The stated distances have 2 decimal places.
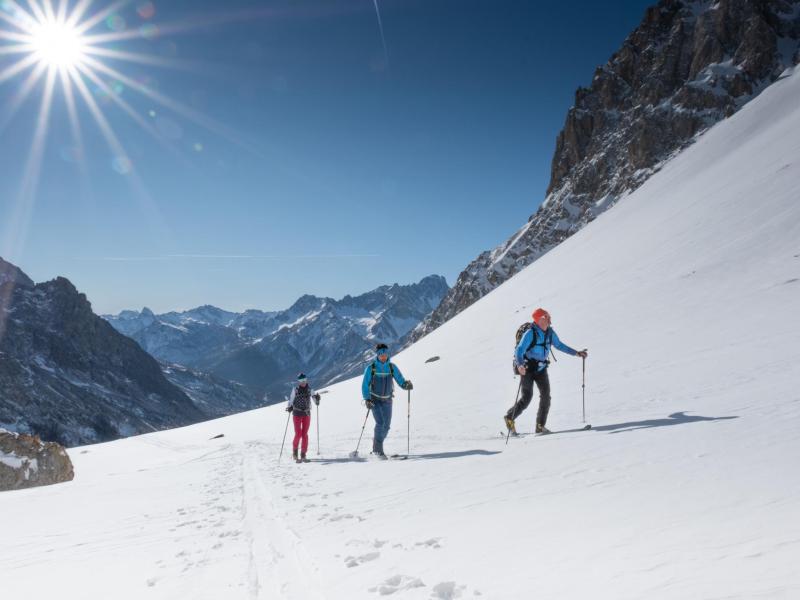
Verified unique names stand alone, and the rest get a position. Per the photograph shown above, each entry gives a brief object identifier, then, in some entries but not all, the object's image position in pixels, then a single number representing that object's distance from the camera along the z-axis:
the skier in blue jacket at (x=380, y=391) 11.73
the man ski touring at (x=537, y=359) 10.66
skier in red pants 14.07
